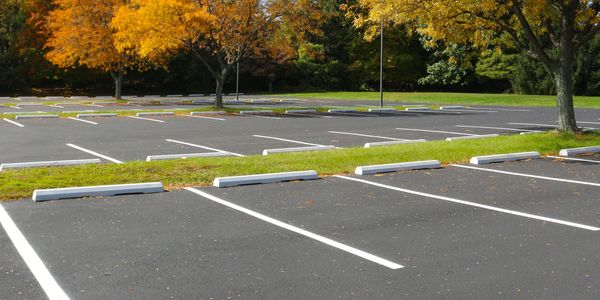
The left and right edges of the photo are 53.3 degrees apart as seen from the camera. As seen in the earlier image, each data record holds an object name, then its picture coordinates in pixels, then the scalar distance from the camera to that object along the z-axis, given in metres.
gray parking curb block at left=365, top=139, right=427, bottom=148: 13.45
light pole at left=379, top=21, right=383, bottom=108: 29.39
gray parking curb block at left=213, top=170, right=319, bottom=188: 8.69
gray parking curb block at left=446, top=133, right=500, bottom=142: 14.89
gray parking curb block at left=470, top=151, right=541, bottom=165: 11.09
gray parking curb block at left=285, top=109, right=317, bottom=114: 25.47
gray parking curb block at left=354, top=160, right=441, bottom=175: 9.85
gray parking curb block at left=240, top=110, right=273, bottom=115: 24.85
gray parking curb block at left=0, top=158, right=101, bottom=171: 9.89
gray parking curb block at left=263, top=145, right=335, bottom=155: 12.29
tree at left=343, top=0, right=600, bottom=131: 14.49
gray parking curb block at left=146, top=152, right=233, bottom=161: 11.18
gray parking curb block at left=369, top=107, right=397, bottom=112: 26.88
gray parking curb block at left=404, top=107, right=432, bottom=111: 27.73
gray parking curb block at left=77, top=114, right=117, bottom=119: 21.98
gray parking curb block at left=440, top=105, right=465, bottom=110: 28.75
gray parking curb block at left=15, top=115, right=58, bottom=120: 21.03
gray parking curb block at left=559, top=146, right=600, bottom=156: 12.23
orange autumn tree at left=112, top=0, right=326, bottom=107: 23.83
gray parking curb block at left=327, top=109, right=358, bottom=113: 26.02
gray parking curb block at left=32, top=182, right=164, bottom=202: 7.57
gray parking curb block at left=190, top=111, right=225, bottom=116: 24.11
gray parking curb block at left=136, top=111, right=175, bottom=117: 23.22
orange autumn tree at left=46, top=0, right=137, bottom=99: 31.56
